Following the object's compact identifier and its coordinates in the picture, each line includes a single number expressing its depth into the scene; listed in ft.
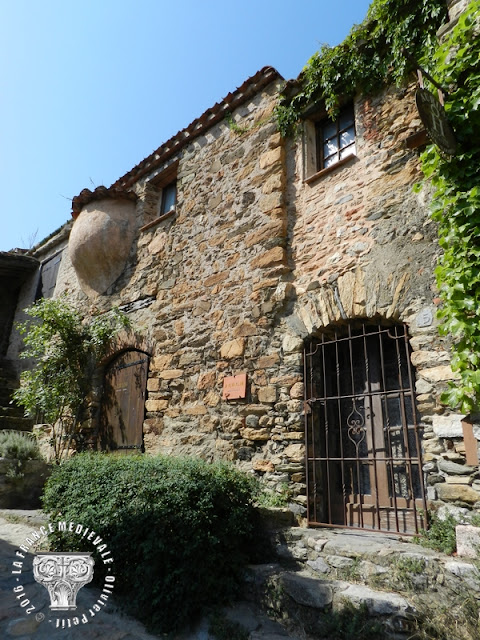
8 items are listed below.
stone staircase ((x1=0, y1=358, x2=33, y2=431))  24.70
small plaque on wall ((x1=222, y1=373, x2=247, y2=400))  14.97
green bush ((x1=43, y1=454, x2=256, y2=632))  9.29
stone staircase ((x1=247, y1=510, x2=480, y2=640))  7.59
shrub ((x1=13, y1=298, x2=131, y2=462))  21.89
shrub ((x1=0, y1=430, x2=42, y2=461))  18.22
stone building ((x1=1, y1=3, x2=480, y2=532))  11.52
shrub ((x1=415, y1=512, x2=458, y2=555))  9.01
